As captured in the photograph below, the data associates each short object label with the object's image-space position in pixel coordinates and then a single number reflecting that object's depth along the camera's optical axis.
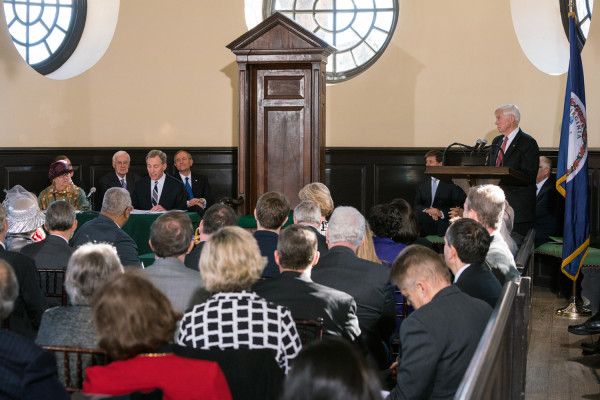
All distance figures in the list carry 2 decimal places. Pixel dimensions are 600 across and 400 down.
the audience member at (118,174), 8.38
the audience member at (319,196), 5.74
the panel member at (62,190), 7.50
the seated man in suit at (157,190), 7.62
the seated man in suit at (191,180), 8.51
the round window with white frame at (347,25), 8.90
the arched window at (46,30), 9.35
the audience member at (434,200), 7.83
